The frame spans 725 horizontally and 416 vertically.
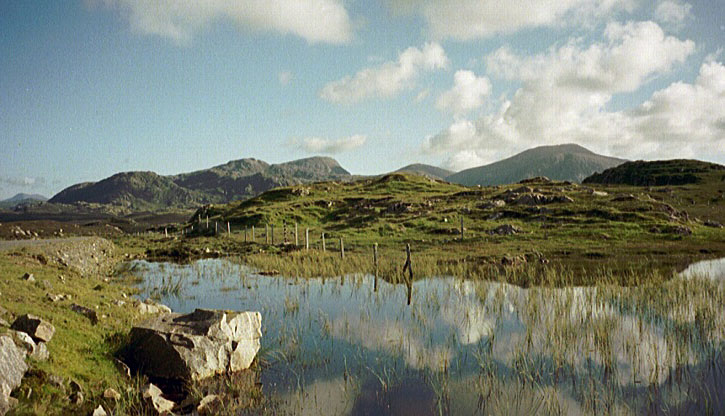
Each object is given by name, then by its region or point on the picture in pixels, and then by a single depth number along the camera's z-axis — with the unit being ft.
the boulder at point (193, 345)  40.16
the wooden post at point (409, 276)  83.38
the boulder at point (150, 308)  58.98
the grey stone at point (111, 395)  33.19
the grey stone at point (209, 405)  34.35
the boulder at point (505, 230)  169.58
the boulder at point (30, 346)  31.71
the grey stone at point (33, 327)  34.19
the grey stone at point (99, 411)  29.58
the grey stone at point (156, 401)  33.58
